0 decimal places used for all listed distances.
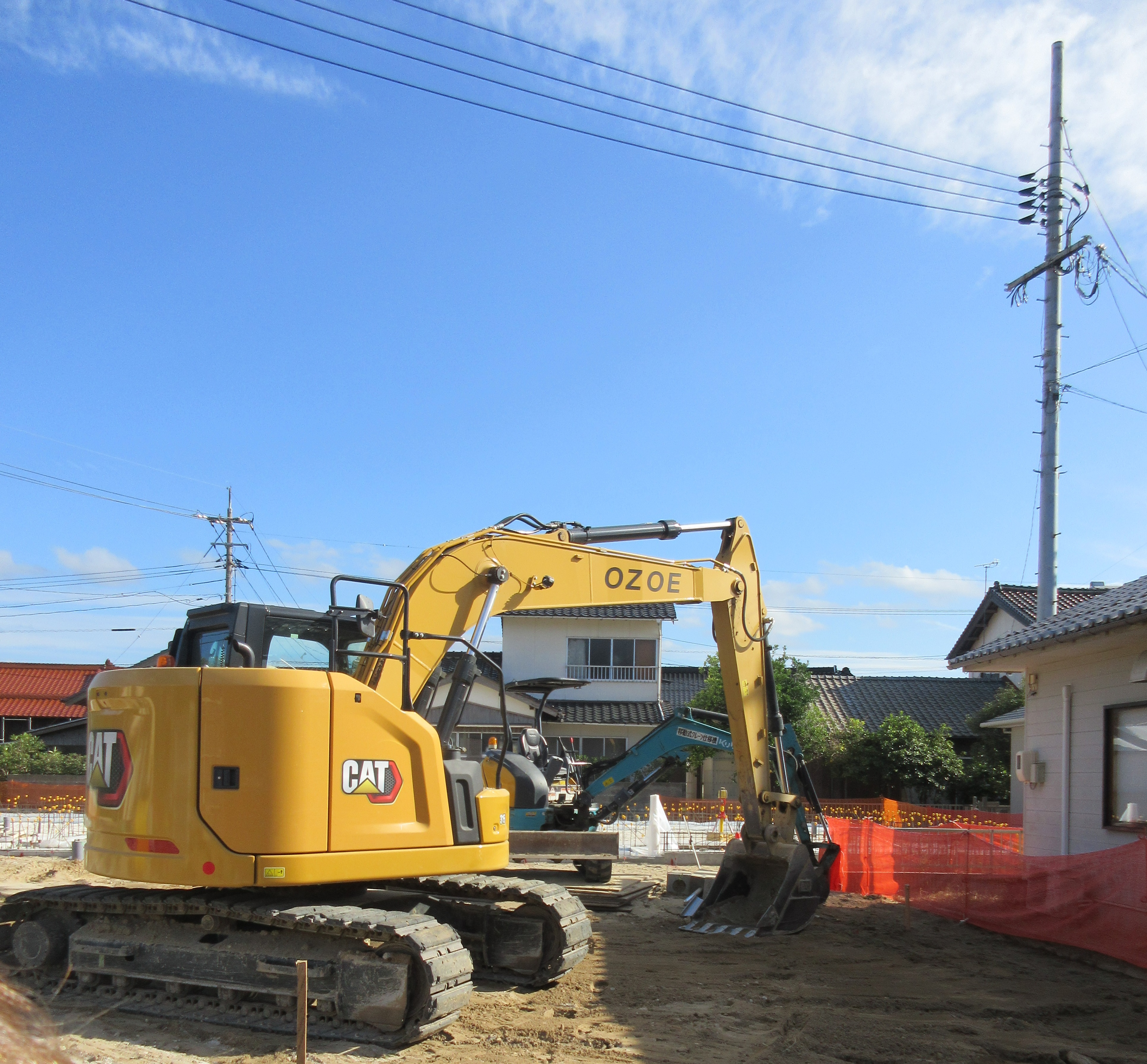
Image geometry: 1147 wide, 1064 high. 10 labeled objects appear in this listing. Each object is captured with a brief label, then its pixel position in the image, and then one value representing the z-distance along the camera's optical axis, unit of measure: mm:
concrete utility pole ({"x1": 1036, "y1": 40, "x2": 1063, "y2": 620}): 16609
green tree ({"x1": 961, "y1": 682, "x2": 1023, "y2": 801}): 28500
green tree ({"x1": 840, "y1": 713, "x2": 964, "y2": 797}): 28734
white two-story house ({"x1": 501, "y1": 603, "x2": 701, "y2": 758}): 36406
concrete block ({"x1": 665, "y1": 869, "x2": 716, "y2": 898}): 12859
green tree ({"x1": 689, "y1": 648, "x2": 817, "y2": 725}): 30938
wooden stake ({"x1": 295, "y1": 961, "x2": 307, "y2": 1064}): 3916
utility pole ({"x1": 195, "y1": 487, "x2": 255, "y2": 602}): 35688
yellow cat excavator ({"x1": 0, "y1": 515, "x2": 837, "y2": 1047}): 6844
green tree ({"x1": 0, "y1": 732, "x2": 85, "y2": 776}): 30703
